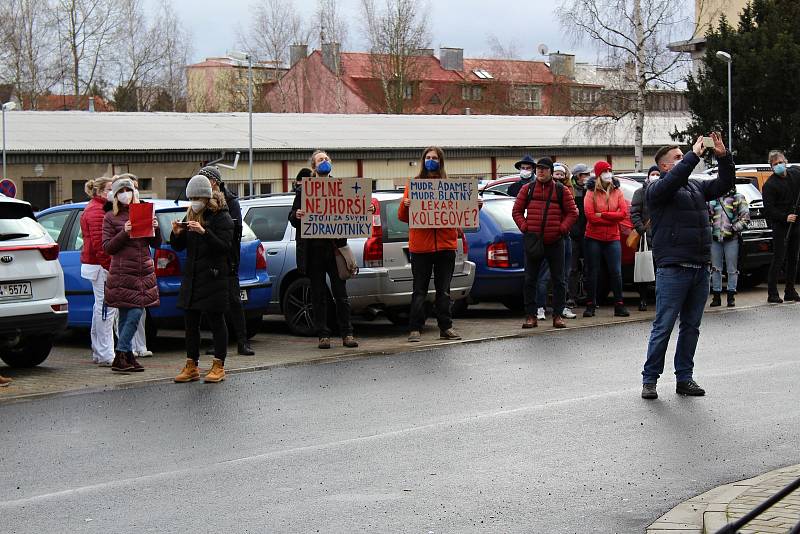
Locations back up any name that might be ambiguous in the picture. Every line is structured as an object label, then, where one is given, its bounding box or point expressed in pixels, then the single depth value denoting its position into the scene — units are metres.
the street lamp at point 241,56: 50.41
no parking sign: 31.41
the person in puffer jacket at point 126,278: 12.71
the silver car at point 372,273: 15.41
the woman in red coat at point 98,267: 13.44
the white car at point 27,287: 12.46
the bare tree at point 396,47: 86.62
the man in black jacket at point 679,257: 10.38
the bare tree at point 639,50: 50.25
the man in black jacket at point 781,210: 18.44
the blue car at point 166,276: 14.23
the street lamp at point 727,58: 40.22
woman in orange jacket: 14.75
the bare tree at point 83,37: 80.44
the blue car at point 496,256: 17.02
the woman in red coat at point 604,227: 17.08
